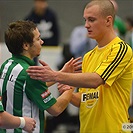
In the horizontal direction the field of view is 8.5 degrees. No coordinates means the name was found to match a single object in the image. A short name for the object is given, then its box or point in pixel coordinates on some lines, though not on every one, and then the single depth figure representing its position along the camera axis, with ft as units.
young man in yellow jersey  26.48
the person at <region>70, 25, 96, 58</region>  44.87
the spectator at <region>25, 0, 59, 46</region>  52.22
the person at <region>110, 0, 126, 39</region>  48.47
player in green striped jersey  25.74
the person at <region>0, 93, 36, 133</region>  23.48
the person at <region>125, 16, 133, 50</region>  49.00
